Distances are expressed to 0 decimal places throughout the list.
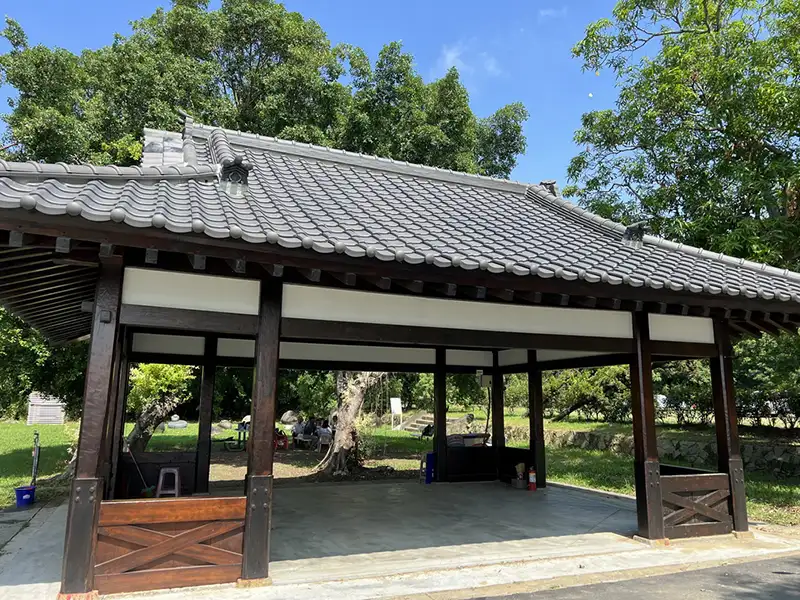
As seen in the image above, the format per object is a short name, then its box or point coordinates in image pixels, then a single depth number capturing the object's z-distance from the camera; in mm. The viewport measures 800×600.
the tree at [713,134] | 9258
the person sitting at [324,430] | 16316
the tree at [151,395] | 10398
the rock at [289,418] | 25312
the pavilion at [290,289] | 4074
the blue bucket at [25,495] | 8070
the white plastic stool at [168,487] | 6941
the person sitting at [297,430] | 18531
